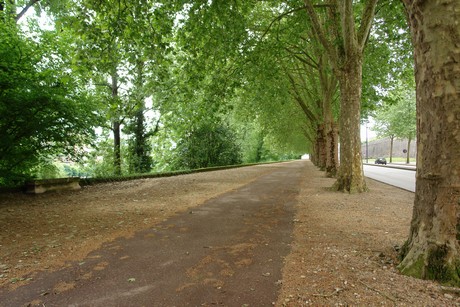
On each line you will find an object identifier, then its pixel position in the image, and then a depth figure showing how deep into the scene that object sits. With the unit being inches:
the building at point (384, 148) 2559.3
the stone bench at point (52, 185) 342.3
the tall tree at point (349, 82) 359.3
